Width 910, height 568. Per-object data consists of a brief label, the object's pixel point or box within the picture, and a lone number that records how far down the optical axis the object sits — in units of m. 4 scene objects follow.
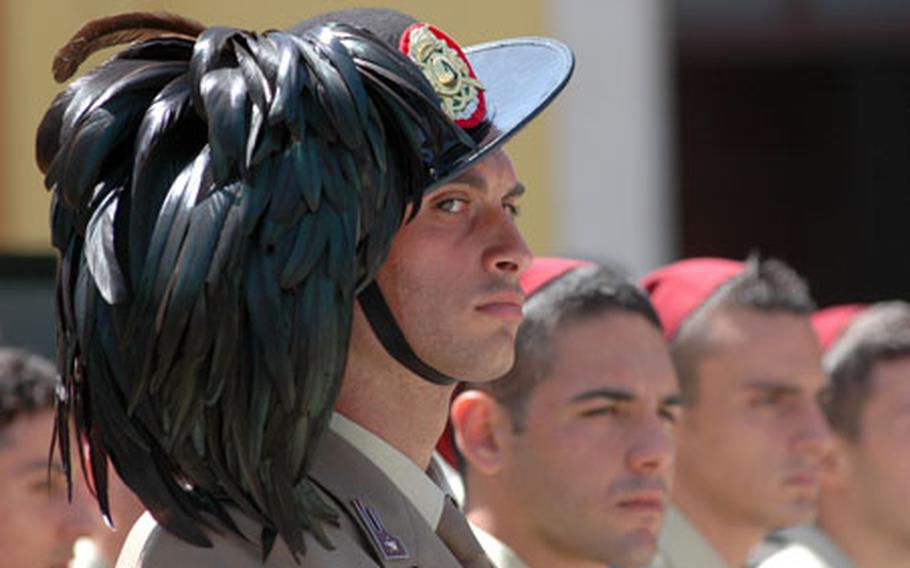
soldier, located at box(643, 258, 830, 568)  10.65
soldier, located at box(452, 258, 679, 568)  8.73
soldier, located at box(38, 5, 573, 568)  5.43
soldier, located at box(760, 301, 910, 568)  11.55
